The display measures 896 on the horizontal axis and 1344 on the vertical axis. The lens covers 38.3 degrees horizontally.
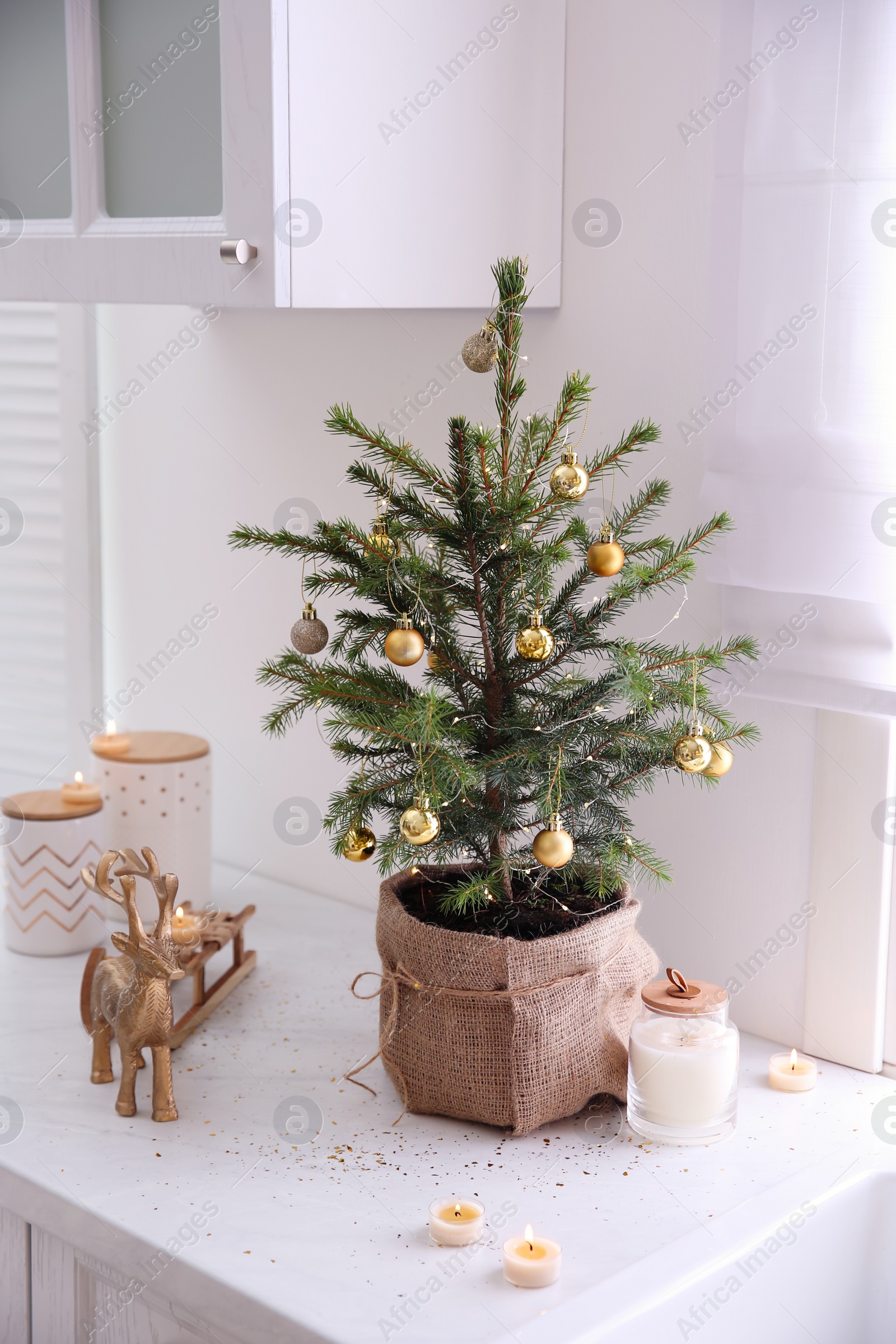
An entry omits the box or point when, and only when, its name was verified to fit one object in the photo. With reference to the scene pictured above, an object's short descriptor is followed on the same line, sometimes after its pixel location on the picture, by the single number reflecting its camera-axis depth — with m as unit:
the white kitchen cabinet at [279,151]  0.91
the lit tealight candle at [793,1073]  1.01
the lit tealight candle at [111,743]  1.37
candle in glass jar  0.91
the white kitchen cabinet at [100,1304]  0.79
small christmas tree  0.86
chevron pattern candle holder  1.27
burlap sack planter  0.90
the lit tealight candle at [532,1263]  0.76
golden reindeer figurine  0.95
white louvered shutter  1.66
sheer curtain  0.92
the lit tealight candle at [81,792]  1.31
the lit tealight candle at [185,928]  1.13
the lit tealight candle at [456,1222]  0.80
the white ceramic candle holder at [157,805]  1.34
